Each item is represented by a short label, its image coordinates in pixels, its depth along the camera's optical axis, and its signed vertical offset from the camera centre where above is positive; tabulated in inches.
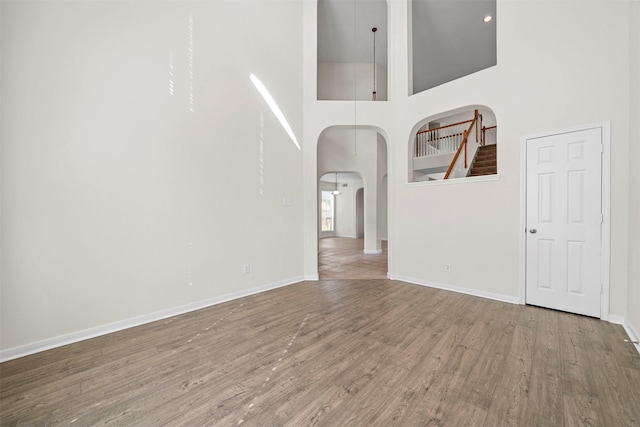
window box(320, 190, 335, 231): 503.2 +0.4
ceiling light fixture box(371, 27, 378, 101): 277.7 +158.5
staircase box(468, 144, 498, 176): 238.1 +48.9
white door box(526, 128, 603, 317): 114.9 -4.5
